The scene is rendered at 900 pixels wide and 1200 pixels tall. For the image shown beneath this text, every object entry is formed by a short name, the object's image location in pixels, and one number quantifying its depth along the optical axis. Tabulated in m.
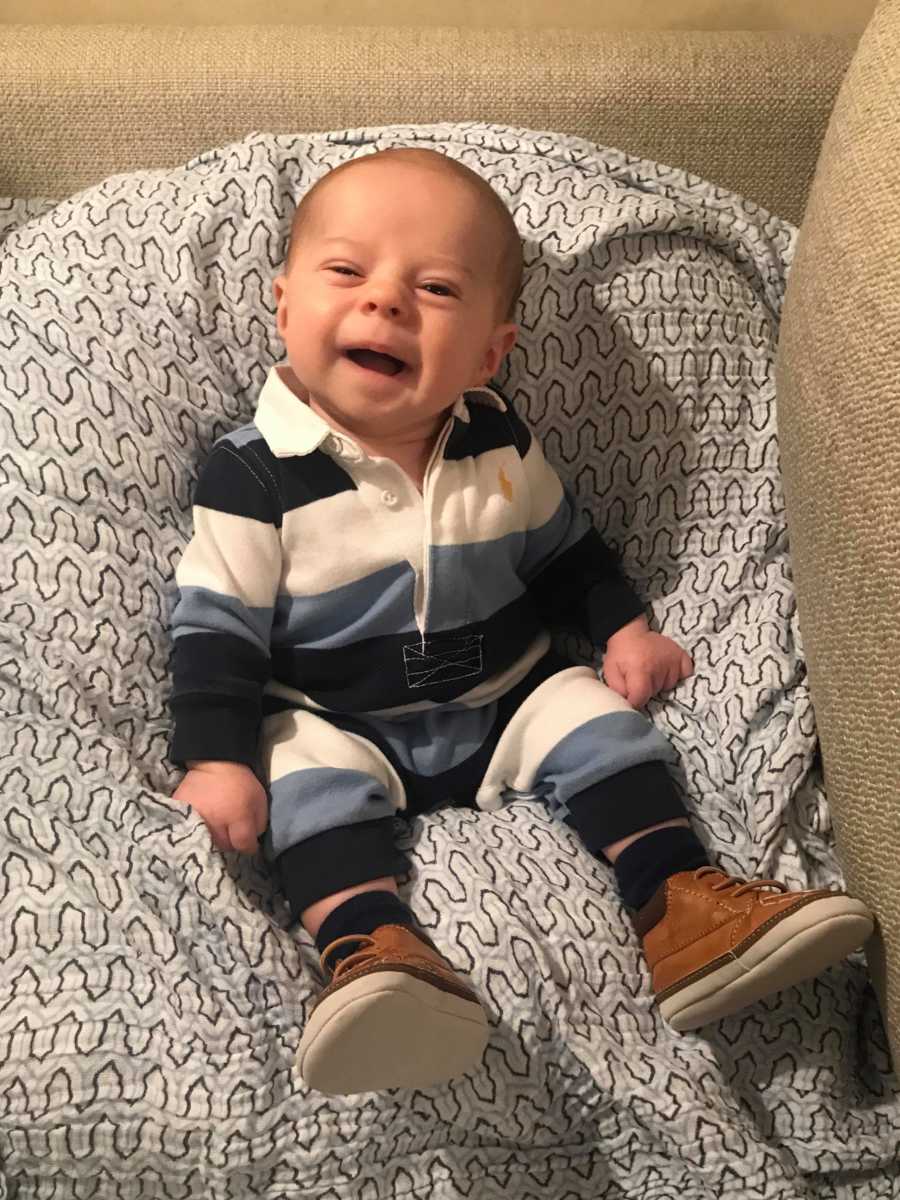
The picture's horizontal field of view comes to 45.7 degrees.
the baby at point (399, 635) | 0.97
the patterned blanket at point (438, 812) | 0.87
